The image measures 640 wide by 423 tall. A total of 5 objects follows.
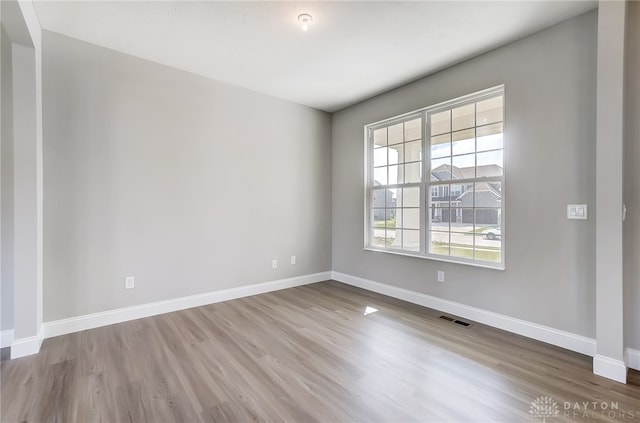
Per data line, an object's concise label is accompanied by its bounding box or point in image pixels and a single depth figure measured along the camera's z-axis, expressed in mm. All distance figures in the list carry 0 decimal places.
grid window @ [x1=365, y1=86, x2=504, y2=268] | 2979
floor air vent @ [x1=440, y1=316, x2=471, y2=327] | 2947
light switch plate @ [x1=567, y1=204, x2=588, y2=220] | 2352
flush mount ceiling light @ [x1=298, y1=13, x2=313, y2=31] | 2359
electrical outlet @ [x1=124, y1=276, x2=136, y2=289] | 3018
